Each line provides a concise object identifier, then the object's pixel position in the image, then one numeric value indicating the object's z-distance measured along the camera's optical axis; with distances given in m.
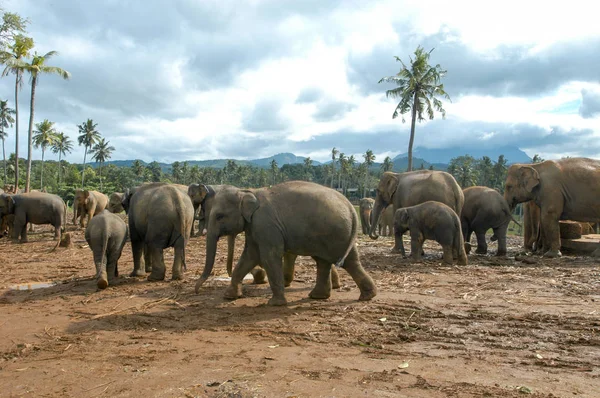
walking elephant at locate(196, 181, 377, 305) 7.07
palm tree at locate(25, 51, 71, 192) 30.45
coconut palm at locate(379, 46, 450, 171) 31.48
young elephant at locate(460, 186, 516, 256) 13.53
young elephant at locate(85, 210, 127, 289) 8.30
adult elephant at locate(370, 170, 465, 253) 13.23
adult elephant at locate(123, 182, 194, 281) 8.91
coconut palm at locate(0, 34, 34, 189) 28.92
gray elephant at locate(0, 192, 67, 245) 16.98
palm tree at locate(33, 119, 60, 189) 56.23
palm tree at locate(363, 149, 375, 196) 97.88
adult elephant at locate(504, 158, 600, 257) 12.91
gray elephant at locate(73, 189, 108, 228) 22.19
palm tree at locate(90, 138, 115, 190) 78.62
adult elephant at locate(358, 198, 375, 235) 24.88
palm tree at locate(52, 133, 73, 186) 84.00
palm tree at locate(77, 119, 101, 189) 78.00
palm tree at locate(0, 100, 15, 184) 67.56
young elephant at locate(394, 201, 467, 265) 11.07
